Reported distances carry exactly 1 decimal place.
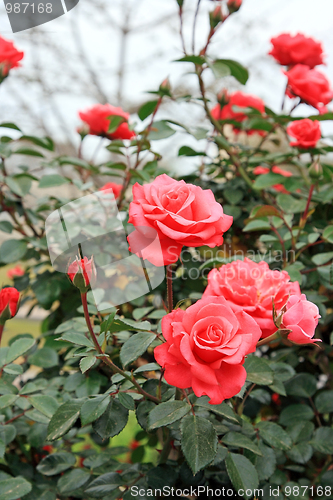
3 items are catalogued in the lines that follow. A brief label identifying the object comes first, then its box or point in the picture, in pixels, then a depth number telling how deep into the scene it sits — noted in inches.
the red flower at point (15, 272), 57.3
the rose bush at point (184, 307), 14.3
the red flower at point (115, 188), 36.1
